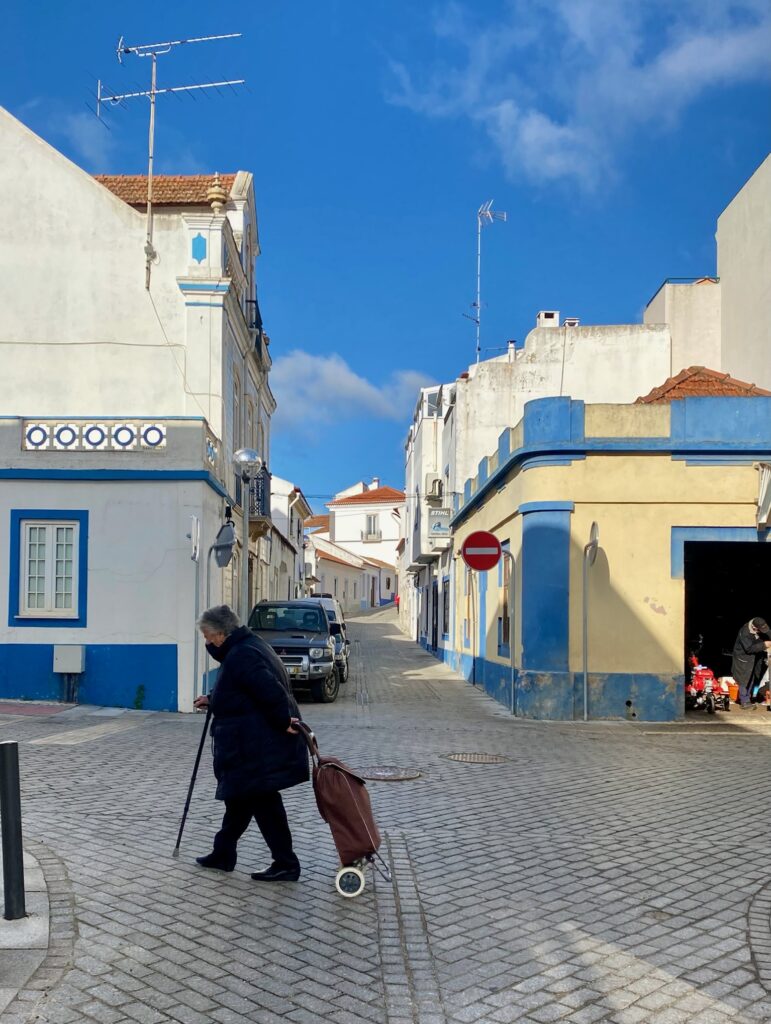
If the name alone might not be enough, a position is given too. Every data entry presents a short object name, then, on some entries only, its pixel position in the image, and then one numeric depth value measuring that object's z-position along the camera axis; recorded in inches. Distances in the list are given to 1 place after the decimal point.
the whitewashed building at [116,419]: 627.2
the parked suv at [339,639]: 781.3
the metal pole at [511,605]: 671.8
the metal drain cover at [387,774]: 386.3
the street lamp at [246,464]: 523.5
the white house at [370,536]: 3120.1
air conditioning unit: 1275.8
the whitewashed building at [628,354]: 952.9
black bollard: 198.7
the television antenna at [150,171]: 733.9
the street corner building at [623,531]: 595.5
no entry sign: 584.7
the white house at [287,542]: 1427.2
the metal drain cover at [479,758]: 437.4
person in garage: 648.4
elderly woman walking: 228.8
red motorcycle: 636.7
